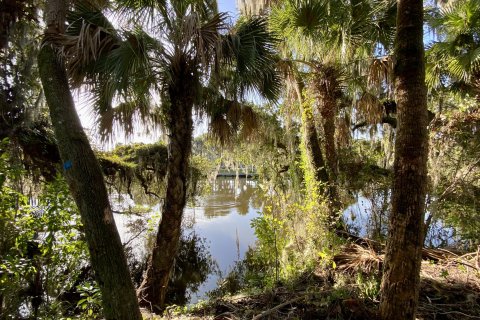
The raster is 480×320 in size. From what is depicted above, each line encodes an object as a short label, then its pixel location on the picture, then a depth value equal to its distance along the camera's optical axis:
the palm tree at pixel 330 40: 5.20
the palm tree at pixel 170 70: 3.60
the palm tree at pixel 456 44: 5.45
